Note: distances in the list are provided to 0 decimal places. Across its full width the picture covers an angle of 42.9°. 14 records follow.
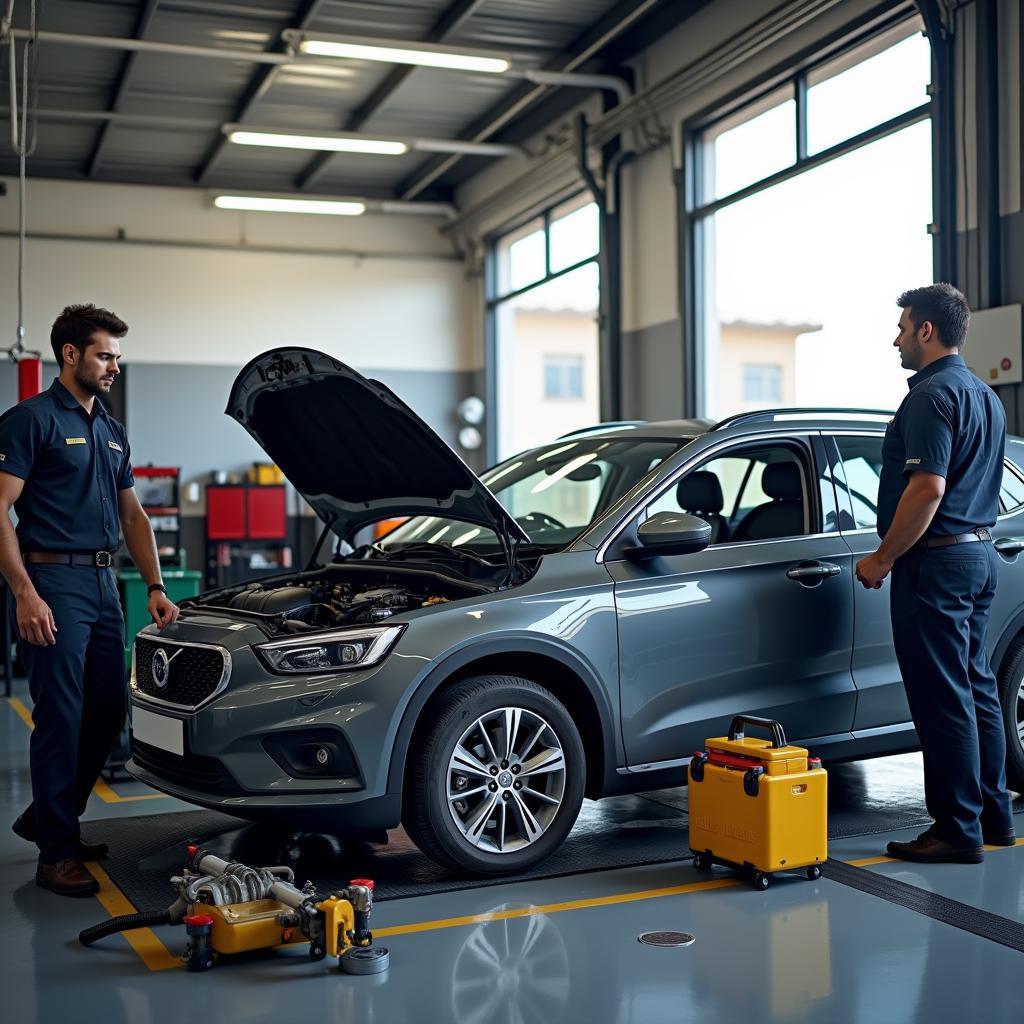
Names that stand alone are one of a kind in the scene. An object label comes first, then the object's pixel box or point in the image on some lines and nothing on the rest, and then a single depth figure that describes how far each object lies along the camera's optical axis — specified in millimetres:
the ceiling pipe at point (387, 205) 14309
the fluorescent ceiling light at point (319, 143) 12328
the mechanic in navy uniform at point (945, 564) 4266
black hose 3539
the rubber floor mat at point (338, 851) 4160
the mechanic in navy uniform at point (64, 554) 4090
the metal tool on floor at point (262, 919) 3369
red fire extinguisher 10023
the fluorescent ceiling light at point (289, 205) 14266
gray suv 3922
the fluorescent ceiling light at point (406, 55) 9852
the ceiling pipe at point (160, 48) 10078
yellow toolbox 3934
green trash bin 7859
